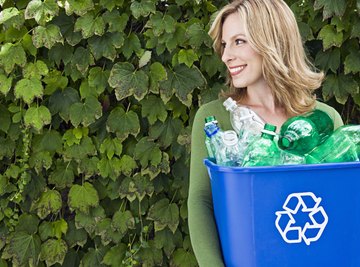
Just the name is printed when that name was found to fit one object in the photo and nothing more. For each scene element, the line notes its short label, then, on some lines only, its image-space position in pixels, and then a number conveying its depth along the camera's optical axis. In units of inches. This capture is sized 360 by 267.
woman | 66.2
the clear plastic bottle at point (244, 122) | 58.0
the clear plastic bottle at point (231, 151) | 57.1
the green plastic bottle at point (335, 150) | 56.4
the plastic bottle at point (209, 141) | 60.2
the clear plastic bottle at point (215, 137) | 58.3
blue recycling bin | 55.0
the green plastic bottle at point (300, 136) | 56.1
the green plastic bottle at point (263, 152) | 55.1
